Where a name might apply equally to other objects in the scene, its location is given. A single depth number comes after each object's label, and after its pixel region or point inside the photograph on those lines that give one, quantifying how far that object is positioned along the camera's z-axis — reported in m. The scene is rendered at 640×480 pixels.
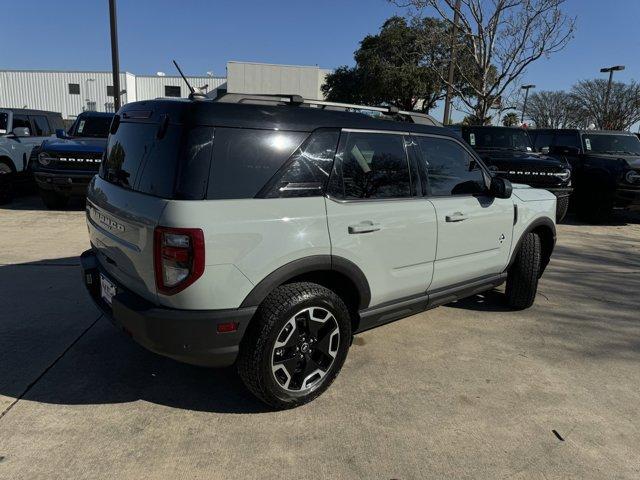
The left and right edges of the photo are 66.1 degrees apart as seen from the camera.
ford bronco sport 2.50
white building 49.22
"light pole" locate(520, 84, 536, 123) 38.83
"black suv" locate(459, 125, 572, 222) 9.05
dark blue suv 8.55
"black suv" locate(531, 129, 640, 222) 9.33
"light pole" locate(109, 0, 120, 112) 12.65
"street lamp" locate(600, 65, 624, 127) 29.35
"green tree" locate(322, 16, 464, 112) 33.38
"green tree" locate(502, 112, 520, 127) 46.17
